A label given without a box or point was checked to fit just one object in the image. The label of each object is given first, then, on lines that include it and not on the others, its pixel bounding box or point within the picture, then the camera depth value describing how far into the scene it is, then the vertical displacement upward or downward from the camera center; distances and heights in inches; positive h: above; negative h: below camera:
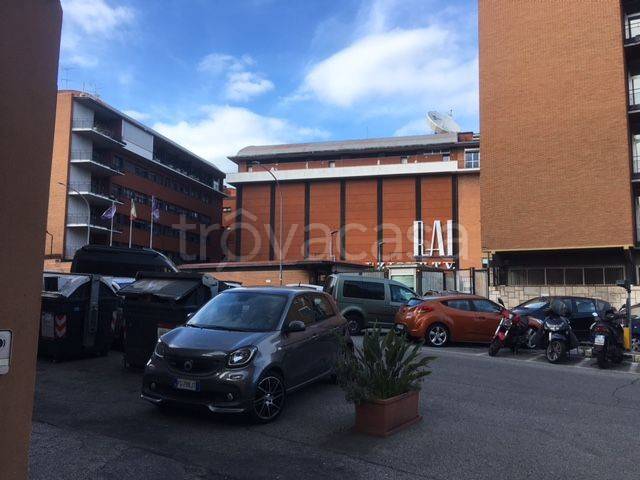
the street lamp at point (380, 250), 2479.8 +133.3
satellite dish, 2650.1 +760.1
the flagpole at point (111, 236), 2047.2 +154.8
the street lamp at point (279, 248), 1649.6 +133.4
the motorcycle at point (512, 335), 516.4 -51.7
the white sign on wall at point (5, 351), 88.0 -12.0
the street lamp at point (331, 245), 2529.5 +156.8
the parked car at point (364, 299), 694.5 -24.9
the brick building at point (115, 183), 2036.2 +396.0
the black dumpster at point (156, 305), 361.1 -18.3
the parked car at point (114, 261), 726.9 +20.9
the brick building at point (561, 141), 1096.8 +293.1
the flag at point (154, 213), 1929.1 +224.6
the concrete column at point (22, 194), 88.9 +13.7
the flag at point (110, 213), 1717.5 +199.4
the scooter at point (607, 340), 459.5 -49.3
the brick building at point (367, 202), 2405.3 +356.9
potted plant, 235.5 -44.8
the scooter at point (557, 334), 480.7 -47.4
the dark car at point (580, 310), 633.6 -32.7
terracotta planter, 233.5 -58.8
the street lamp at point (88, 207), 1980.1 +253.7
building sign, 2367.1 +164.5
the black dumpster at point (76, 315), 407.8 -29.5
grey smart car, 244.5 -36.5
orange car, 587.5 -42.6
